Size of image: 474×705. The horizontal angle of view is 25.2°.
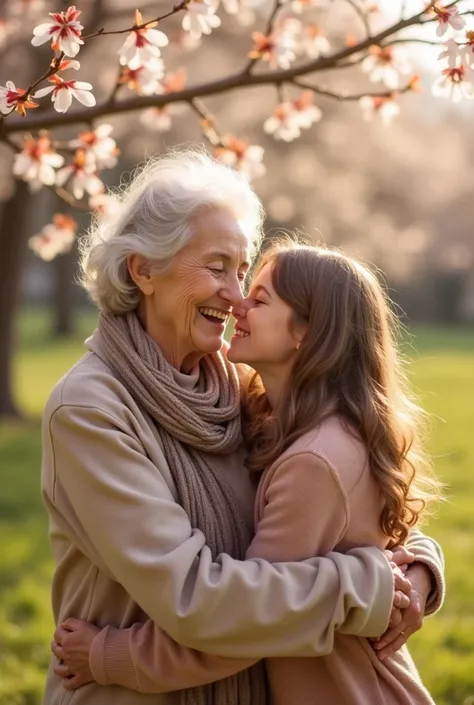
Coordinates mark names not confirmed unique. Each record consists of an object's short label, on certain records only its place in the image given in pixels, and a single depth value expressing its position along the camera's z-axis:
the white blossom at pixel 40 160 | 3.99
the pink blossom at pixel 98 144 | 4.04
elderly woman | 2.34
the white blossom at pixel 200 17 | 3.13
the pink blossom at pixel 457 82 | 3.09
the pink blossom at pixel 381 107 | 4.46
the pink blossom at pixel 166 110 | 4.33
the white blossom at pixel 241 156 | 4.37
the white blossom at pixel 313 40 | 4.84
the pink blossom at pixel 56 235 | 5.17
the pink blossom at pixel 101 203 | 4.01
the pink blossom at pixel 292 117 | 4.62
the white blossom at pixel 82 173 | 4.06
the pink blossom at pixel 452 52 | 2.89
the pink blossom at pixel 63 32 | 2.58
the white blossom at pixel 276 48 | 3.98
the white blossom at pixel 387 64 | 4.16
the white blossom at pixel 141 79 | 3.69
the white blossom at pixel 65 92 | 2.65
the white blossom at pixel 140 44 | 2.92
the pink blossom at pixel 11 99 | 2.62
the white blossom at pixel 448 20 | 2.89
